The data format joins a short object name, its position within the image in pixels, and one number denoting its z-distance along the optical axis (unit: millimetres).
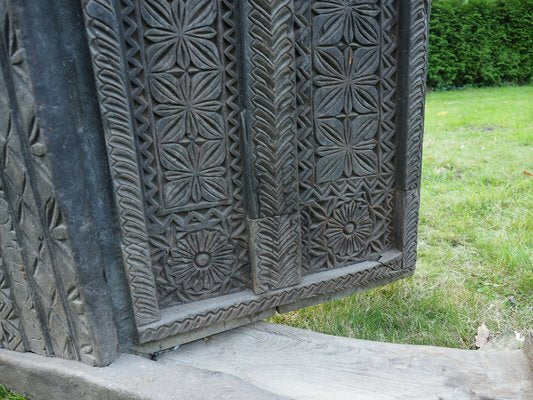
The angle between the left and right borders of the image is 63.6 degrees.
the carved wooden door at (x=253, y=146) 1140
